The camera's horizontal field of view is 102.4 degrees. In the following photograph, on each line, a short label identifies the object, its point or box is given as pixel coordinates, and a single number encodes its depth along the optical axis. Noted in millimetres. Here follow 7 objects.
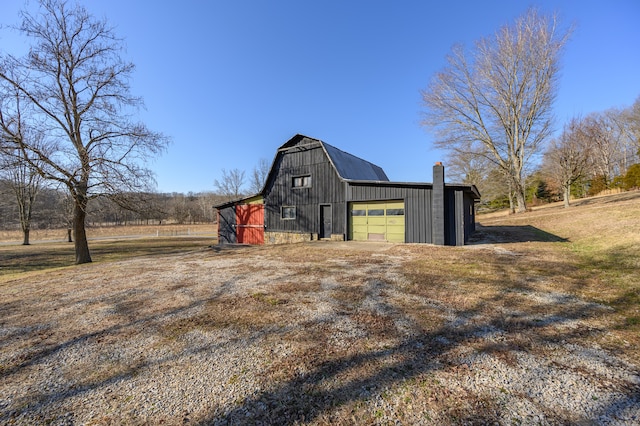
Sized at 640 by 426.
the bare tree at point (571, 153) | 23639
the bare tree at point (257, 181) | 45094
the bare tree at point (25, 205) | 26091
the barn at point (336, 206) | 11609
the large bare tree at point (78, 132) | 11352
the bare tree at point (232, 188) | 49250
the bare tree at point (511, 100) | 21938
